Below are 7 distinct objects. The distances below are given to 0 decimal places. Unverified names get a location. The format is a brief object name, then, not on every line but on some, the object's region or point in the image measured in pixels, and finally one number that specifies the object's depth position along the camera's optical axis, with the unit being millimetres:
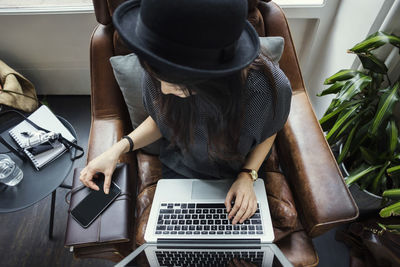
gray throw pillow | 1068
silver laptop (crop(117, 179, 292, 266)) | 847
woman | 500
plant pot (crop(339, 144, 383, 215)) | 1243
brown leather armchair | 938
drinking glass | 1133
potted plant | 1009
